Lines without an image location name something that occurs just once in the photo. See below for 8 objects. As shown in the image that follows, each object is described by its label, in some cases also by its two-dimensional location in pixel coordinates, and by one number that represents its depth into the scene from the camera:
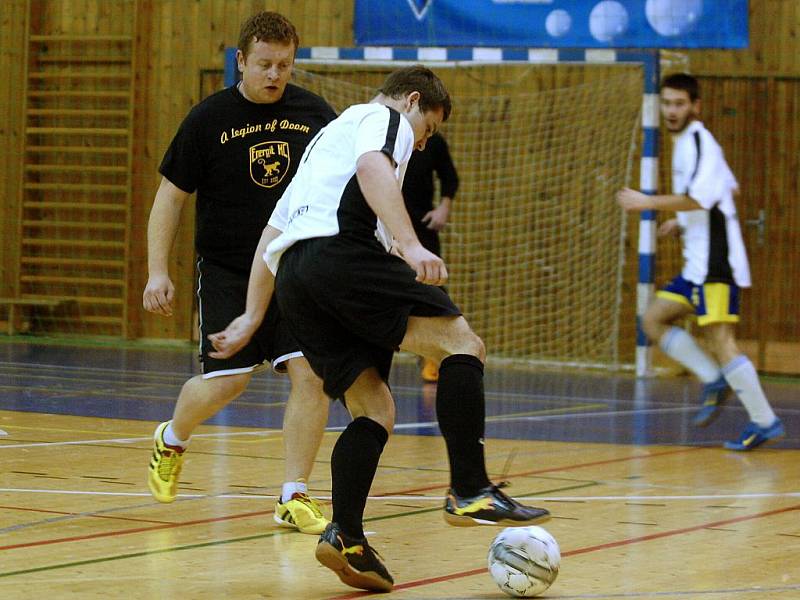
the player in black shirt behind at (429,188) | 18.17
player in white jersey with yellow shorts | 13.16
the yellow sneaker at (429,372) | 19.94
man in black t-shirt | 9.12
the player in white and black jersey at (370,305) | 6.69
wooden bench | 27.36
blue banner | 22.81
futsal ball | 6.59
